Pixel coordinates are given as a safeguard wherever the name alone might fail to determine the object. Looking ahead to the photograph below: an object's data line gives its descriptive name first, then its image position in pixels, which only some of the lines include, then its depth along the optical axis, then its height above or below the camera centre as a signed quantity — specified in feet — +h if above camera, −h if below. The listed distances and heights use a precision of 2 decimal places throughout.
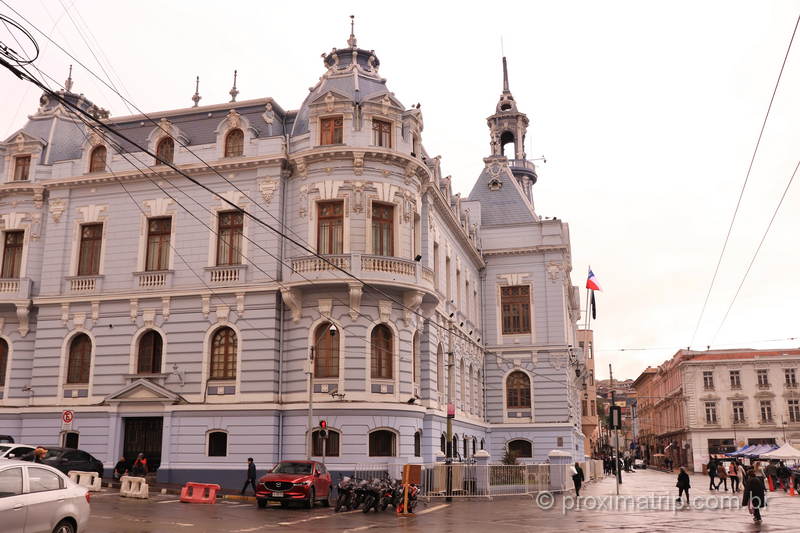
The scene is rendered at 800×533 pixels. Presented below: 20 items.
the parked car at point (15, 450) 78.33 -0.41
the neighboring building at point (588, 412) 254.72 +11.09
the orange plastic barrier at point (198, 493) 84.02 -5.19
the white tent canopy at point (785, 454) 142.82 -2.03
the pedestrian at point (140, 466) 98.84 -2.62
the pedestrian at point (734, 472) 136.87 -5.17
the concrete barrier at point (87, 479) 88.06 -3.82
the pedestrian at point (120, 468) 101.14 -2.92
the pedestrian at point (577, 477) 106.22 -4.64
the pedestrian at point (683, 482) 99.45 -4.97
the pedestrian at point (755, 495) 72.64 -4.89
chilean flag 146.72 +30.24
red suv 79.46 -4.05
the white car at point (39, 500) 38.27 -2.82
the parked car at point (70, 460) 90.21 -1.70
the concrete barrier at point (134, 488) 83.82 -4.60
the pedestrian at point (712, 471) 144.87 -5.20
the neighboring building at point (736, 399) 270.67 +15.65
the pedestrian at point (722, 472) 143.24 -5.49
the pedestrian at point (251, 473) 93.25 -3.36
